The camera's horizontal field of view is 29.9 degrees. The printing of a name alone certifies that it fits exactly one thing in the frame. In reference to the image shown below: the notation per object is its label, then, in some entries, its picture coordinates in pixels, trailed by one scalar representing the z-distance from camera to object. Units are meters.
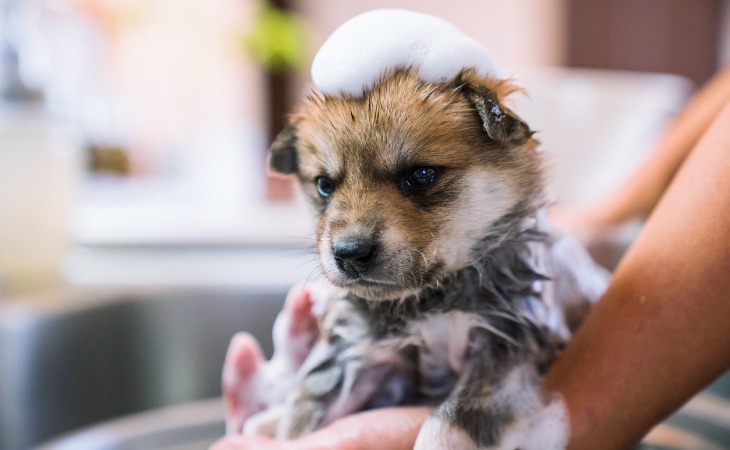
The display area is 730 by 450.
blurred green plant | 1.05
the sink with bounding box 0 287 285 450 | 0.59
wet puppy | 0.42
